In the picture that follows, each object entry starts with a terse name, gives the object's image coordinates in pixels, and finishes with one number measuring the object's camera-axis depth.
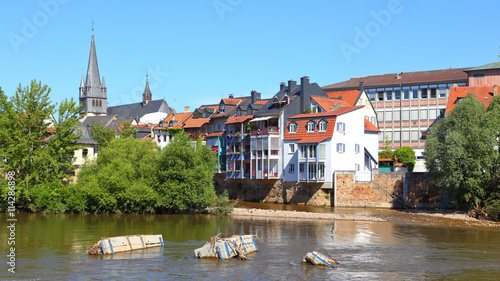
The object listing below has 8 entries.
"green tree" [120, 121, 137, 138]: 107.31
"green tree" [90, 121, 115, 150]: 104.54
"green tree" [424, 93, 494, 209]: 55.03
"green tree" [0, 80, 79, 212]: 62.09
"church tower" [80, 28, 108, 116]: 183.75
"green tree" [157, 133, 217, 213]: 59.41
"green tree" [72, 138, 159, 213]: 59.56
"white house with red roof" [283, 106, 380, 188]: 69.75
